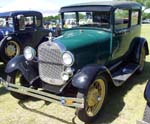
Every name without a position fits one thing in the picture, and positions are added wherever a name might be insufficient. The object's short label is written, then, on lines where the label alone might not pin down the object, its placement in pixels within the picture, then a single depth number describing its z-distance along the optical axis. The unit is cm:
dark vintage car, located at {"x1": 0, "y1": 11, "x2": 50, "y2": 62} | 476
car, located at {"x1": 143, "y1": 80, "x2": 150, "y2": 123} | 200
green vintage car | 262
